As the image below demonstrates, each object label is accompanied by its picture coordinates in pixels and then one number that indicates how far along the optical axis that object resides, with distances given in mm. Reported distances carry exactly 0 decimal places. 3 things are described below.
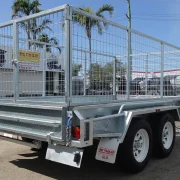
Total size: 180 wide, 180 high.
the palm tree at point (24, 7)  20281
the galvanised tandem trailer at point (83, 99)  3644
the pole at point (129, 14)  16578
